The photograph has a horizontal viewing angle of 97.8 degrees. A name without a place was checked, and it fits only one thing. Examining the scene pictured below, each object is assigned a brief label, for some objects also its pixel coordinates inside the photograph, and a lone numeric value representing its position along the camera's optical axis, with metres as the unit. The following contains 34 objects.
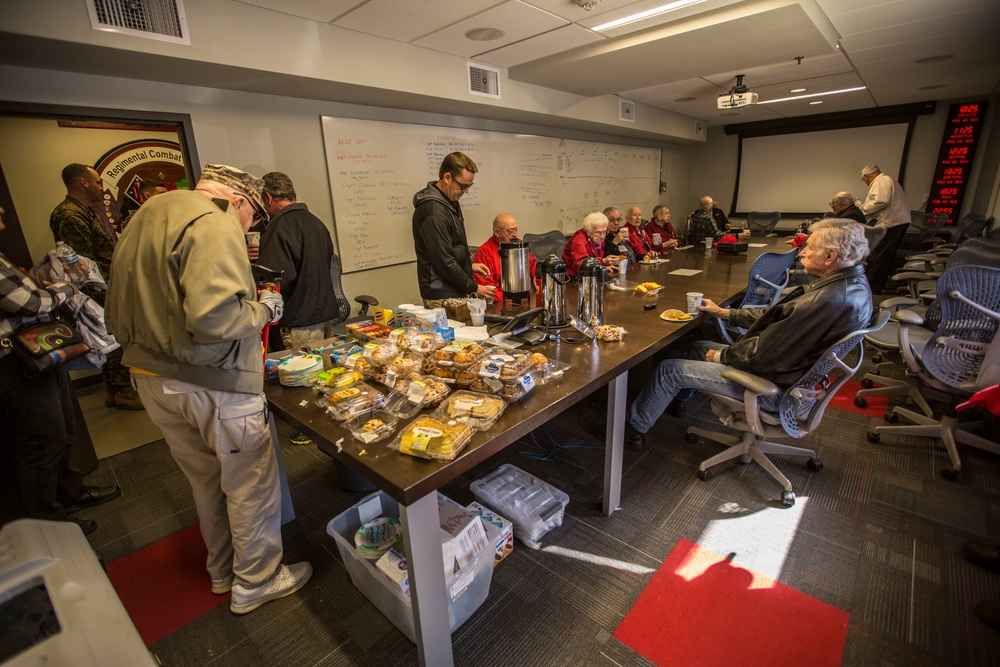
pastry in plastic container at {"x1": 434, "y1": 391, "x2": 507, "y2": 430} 1.23
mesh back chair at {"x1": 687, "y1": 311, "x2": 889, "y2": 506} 1.83
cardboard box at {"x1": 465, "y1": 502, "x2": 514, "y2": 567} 1.68
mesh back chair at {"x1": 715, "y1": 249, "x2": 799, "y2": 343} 3.02
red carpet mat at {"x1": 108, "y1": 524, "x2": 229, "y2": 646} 1.58
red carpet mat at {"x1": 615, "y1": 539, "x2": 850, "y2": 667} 1.39
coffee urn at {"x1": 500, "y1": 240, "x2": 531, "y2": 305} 2.29
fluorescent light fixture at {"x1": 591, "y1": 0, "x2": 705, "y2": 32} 2.72
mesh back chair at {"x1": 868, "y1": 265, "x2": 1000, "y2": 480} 2.11
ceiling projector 4.32
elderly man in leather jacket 1.82
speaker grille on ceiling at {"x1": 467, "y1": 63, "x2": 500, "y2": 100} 3.67
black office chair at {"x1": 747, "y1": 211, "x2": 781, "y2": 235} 7.32
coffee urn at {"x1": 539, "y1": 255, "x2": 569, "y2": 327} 1.94
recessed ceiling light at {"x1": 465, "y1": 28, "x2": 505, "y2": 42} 2.98
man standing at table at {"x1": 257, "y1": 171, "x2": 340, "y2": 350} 2.39
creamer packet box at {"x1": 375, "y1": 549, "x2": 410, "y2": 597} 1.36
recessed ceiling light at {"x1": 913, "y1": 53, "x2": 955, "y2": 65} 4.00
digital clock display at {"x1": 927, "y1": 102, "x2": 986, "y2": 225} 6.40
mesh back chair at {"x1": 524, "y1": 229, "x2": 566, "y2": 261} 4.59
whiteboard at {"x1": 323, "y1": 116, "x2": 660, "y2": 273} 3.62
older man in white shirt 5.12
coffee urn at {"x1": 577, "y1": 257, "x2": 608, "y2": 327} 1.98
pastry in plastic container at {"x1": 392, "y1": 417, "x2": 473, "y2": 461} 1.09
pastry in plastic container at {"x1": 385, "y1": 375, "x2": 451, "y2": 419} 1.34
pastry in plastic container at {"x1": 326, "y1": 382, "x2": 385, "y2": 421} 1.30
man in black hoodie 2.52
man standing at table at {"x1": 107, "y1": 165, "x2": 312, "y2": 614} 1.17
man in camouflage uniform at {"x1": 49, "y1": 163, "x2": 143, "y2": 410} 2.69
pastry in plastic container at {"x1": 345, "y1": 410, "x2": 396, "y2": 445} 1.20
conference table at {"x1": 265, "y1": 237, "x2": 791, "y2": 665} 1.07
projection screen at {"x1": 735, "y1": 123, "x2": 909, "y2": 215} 7.12
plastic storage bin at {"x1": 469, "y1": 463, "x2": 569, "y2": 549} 1.84
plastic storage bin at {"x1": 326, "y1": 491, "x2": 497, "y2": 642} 1.40
